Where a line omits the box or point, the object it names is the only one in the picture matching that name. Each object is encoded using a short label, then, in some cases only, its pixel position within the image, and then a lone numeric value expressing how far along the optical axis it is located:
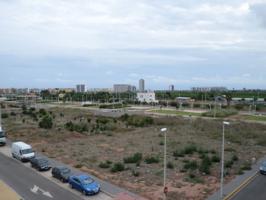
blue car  25.70
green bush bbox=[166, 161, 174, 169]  33.81
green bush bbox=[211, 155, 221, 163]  36.90
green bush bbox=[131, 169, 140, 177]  30.98
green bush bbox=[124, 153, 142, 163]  36.19
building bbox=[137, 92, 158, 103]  161.15
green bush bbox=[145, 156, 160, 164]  35.97
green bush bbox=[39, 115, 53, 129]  62.04
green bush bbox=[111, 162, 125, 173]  32.53
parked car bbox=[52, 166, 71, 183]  29.17
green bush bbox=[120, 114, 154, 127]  69.94
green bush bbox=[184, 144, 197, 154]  41.09
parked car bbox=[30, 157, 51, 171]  32.88
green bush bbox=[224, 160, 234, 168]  34.34
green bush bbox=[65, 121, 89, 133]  59.82
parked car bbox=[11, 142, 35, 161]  36.94
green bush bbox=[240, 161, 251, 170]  33.81
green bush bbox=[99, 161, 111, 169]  33.97
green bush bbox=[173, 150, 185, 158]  39.28
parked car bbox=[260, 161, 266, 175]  32.06
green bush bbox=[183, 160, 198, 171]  33.56
